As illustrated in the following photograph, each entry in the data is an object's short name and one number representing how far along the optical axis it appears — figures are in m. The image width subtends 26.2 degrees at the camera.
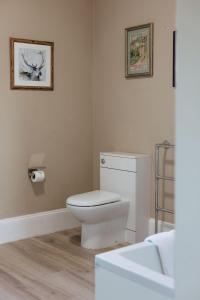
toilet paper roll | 3.98
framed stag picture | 3.88
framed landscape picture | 3.78
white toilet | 3.60
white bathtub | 1.58
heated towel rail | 3.70
